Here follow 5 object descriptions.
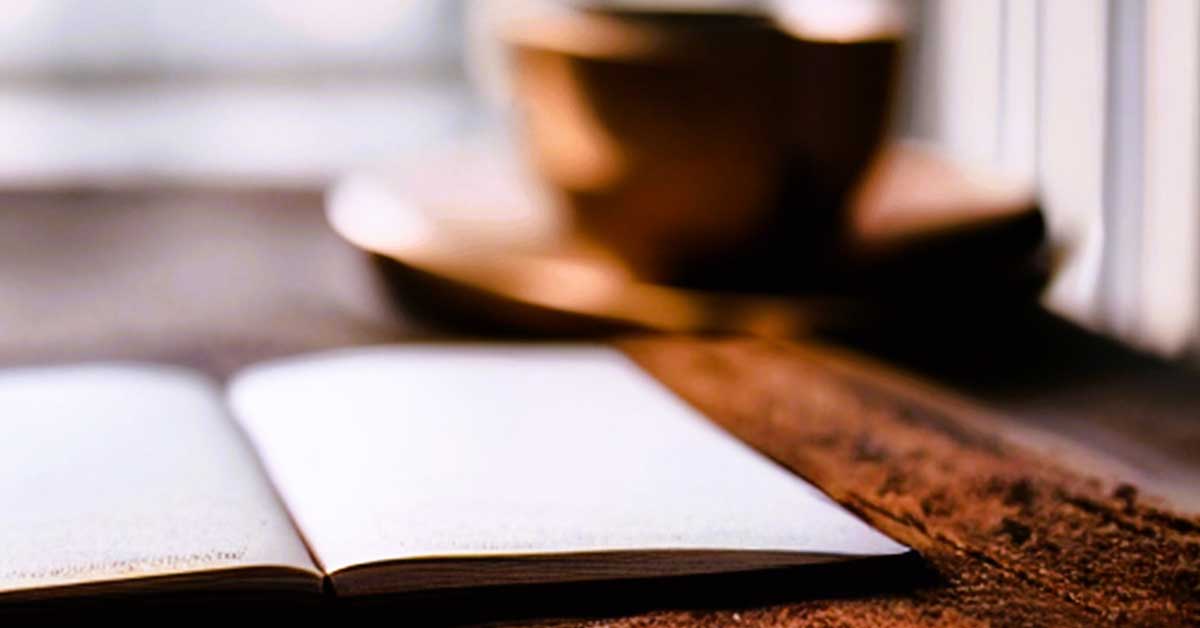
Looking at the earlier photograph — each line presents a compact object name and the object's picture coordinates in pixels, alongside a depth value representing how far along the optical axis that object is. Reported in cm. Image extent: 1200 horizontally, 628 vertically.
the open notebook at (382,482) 62
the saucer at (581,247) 80
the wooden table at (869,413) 63
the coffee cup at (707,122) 80
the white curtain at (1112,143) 82
